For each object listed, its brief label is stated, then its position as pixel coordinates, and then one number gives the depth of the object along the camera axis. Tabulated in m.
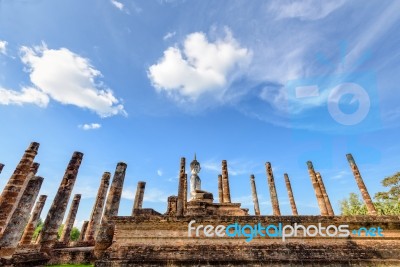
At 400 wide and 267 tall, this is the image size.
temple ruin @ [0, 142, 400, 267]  7.59
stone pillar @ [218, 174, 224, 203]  25.01
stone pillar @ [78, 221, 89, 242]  24.67
